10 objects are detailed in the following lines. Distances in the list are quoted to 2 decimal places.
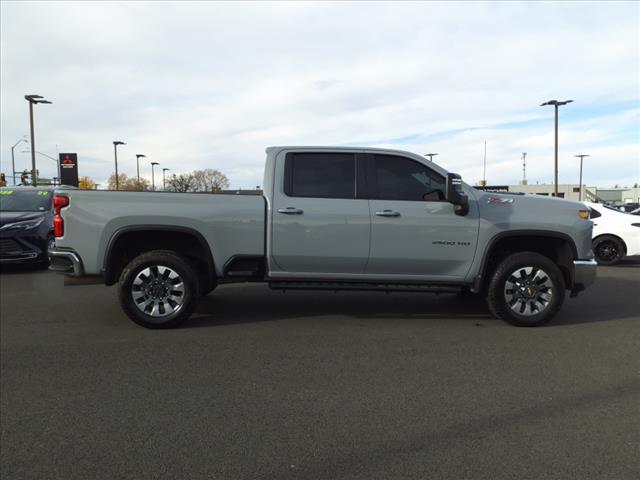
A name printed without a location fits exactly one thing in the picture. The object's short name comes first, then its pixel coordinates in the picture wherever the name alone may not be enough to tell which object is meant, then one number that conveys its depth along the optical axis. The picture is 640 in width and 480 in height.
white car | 11.16
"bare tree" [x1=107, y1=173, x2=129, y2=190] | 67.66
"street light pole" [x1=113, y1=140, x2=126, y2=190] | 45.21
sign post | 30.89
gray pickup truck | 5.75
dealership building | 77.12
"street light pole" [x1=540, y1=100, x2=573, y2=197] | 32.06
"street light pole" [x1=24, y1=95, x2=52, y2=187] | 28.11
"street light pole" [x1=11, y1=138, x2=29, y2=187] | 46.97
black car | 10.09
